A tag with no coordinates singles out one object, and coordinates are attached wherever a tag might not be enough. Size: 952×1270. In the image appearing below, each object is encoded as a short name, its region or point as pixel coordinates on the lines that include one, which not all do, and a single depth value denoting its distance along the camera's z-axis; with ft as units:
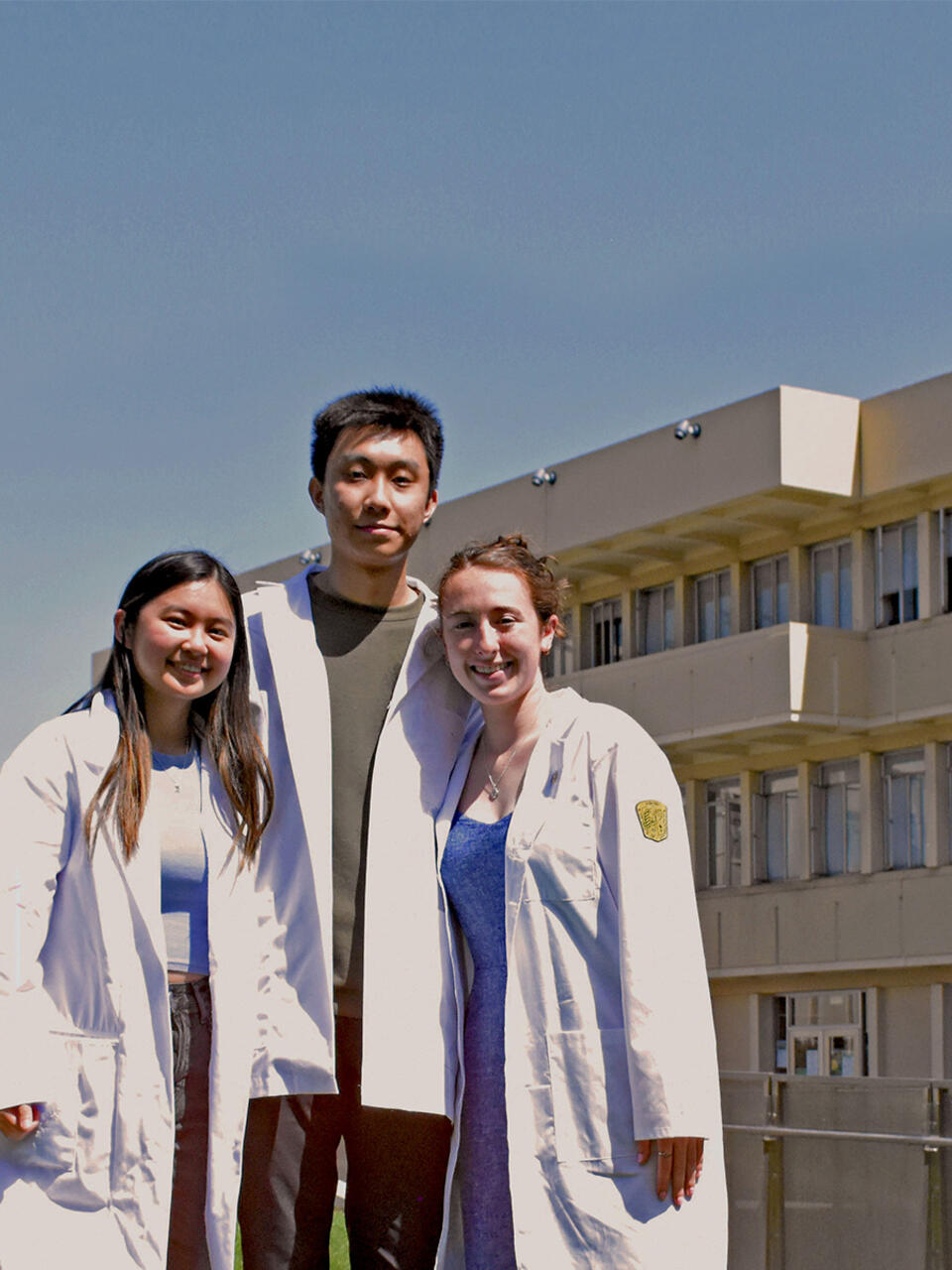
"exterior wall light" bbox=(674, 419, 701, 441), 124.16
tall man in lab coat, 20.25
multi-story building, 115.55
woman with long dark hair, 18.85
